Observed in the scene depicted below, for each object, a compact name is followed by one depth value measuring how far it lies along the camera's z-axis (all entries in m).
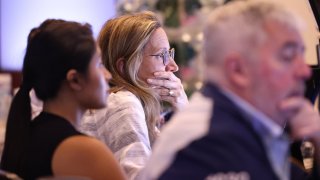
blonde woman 3.25
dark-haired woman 2.72
